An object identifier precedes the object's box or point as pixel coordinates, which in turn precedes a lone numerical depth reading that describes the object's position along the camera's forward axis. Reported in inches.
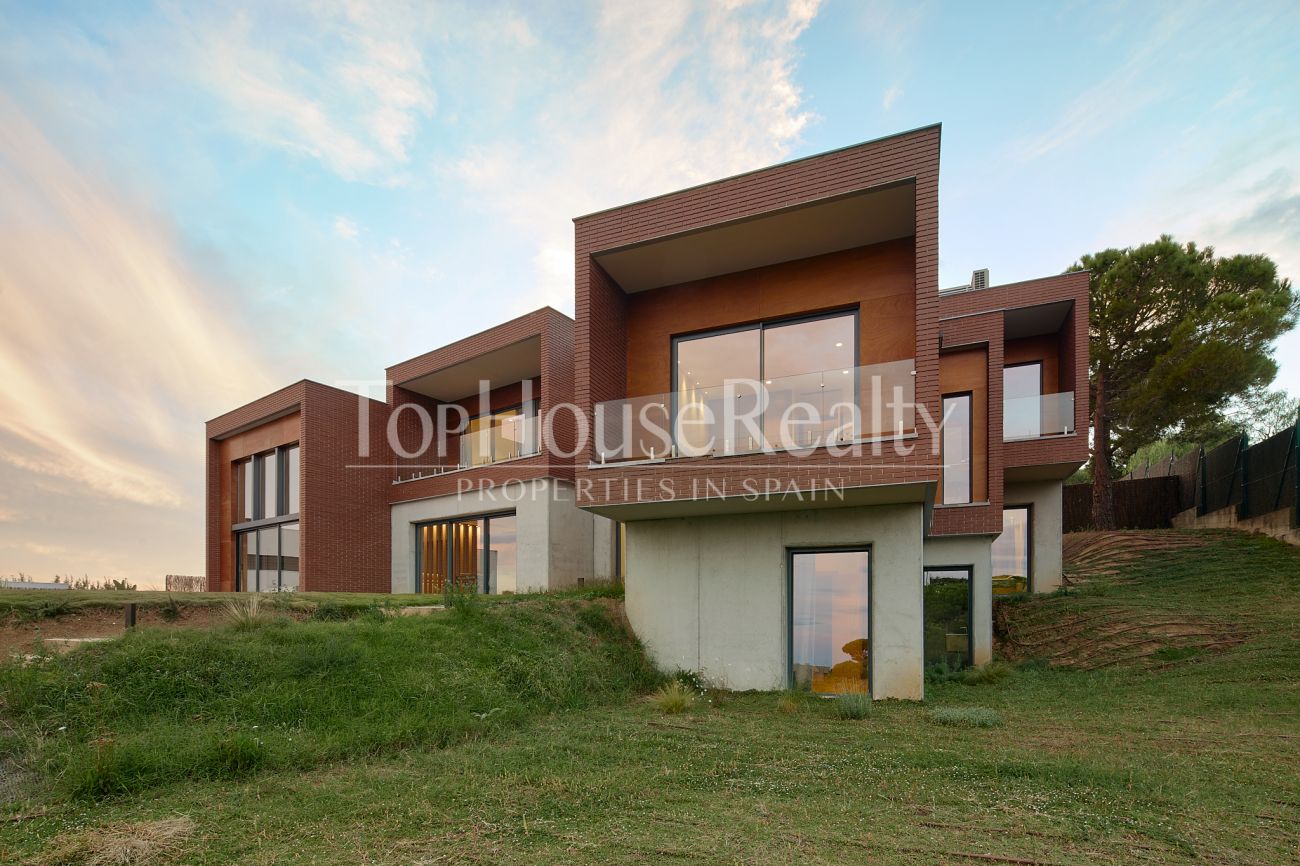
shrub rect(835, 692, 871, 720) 299.9
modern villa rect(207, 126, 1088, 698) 346.3
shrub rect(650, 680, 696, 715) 318.7
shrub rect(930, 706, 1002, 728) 282.7
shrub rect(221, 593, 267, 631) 292.0
